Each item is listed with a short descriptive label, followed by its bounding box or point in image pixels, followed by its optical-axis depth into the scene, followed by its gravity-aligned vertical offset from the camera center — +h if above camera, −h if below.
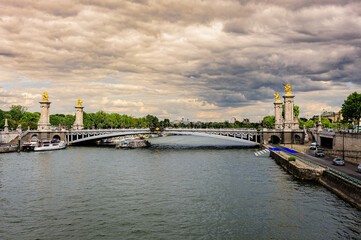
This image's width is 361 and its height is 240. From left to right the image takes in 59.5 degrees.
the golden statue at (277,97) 95.06 +9.69
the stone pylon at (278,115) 93.12 +4.21
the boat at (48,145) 75.12 -4.82
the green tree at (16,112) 133.25 +5.94
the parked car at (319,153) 47.82 -3.65
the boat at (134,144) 88.71 -5.00
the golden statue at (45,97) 97.12 +9.10
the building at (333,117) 174.20 +7.27
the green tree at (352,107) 72.56 +5.34
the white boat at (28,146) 75.81 -4.83
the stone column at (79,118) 109.53 +3.09
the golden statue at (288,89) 86.52 +11.03
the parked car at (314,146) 63.25 -3.35
